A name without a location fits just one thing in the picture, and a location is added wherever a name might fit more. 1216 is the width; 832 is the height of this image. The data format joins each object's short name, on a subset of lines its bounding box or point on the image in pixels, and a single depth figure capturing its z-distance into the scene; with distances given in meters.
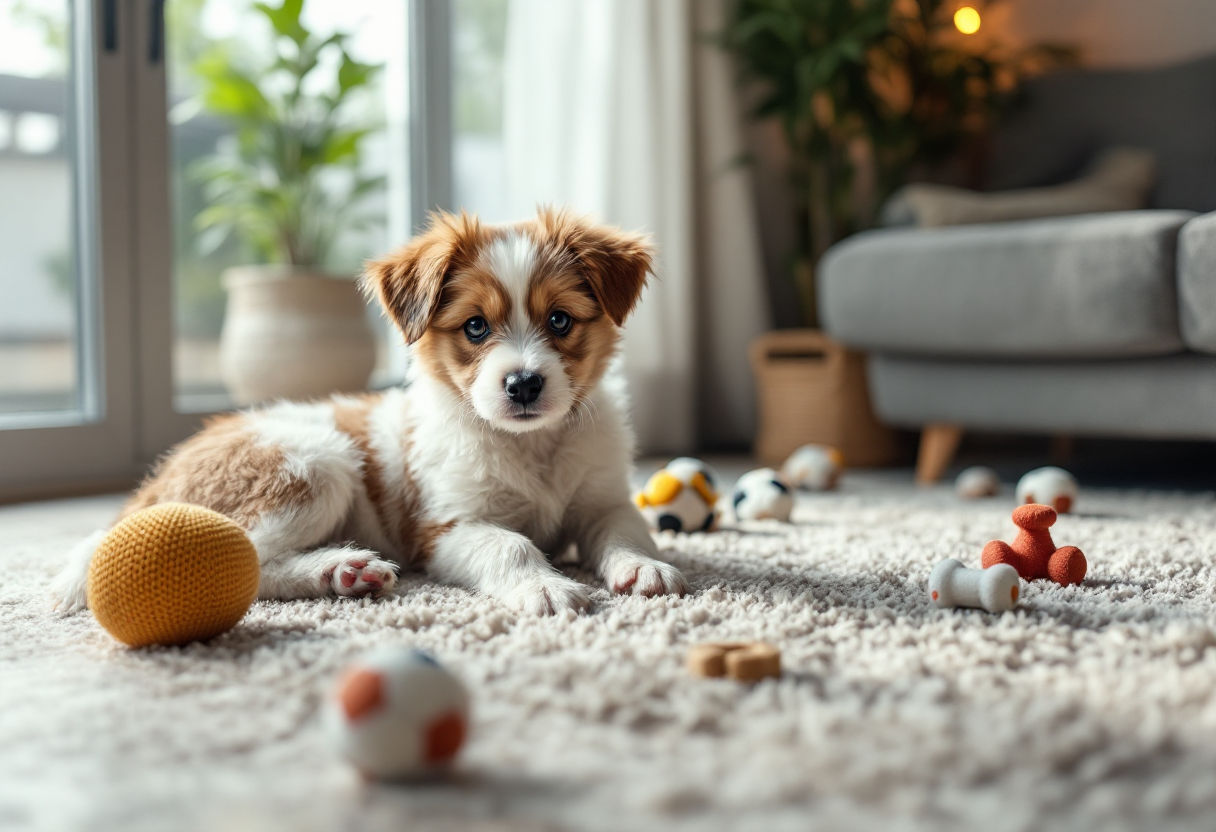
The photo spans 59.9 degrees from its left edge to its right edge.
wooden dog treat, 1.16
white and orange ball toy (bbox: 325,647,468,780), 0.92
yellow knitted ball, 1.32
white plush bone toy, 1.45
